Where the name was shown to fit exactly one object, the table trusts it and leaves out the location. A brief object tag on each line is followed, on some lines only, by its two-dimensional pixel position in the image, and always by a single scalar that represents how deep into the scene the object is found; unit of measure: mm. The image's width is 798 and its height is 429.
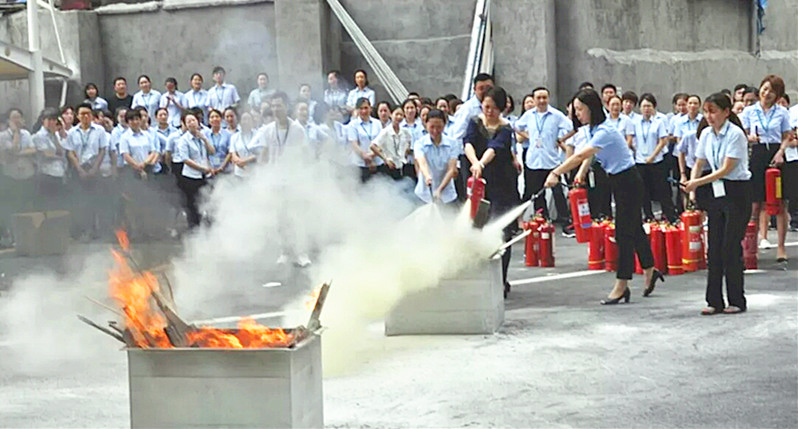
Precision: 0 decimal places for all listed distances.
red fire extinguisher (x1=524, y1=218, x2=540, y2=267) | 12938
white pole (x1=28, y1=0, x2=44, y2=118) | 18219
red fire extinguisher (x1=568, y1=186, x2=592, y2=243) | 11680
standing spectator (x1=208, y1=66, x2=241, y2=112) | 12586
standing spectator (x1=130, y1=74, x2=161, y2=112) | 16234
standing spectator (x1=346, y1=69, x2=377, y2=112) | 16578
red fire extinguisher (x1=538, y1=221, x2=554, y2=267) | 12891
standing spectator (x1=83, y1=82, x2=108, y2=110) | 18281
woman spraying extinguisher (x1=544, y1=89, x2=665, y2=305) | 9773
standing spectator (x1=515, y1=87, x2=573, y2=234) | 14812
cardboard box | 13859
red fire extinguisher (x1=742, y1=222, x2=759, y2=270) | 11844
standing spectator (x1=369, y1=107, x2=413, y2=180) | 14414
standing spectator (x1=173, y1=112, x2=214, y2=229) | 14805
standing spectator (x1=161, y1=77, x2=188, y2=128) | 15420
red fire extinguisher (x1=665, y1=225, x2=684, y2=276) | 11789
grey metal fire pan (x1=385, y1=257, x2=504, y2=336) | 8953
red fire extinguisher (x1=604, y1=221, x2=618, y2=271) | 12172
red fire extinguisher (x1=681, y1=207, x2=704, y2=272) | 11516
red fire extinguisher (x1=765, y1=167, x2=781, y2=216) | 12383
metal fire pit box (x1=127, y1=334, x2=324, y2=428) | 5387
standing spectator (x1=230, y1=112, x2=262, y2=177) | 13109
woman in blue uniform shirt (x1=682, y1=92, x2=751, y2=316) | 9266
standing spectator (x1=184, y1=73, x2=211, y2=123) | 14072
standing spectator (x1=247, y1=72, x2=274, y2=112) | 13023
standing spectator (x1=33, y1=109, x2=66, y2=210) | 13586
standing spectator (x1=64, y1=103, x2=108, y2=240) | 15102
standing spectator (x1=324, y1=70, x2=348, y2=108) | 16455
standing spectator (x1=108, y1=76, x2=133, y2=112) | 17516
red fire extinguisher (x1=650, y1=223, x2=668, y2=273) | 11805
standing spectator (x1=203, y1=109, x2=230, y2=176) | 14188
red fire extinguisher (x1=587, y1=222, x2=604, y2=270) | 12352
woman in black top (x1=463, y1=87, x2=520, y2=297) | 10500
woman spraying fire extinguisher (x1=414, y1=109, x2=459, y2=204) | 10773
